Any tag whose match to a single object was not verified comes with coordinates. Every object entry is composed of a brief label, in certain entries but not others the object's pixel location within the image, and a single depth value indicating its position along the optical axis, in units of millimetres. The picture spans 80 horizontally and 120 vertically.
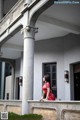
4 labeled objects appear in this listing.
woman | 4563
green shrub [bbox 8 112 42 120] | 4206
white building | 5240
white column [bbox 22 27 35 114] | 5143
